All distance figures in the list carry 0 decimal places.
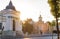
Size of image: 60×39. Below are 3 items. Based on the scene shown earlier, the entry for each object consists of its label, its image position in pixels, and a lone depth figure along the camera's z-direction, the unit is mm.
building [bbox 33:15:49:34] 66688
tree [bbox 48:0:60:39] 16969
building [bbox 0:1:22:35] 46969
